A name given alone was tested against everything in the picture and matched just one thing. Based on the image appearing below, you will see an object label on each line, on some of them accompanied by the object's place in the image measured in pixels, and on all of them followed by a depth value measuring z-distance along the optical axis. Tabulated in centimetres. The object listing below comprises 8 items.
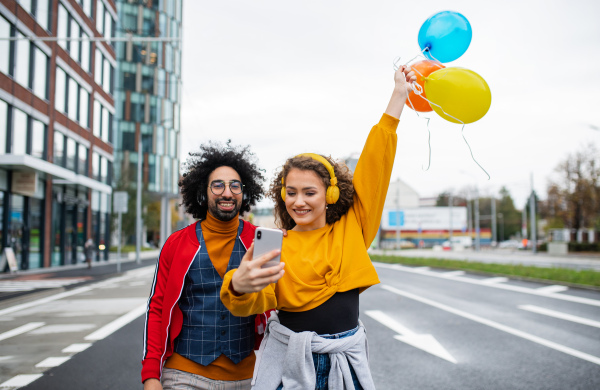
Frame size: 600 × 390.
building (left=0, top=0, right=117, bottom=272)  2059
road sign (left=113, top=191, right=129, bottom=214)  2406
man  252
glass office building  5138
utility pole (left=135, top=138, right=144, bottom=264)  2874
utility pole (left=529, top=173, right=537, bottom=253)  3897
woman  203
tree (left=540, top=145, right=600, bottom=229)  4469
